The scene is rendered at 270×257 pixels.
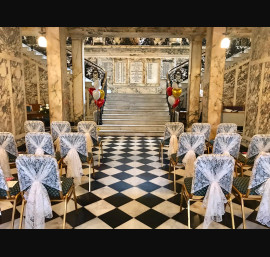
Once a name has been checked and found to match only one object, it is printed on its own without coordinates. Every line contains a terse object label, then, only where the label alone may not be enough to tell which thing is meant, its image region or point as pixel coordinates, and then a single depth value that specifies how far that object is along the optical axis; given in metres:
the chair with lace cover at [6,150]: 3.87
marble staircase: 8.43
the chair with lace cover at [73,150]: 3.74
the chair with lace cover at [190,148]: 3.77
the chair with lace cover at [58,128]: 4.87
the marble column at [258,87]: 5.68
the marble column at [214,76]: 6.21
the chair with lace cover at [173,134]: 4.82
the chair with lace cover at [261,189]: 2.55
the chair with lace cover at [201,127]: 4.91
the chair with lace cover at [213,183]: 2.55
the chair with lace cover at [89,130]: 4.94
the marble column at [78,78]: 8.38
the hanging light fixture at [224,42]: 5.79
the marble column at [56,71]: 6.32
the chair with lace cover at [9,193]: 2.59
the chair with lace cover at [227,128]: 4.84
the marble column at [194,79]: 8.26
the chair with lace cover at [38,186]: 2.50
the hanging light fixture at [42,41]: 5.83
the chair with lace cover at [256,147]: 3.66
